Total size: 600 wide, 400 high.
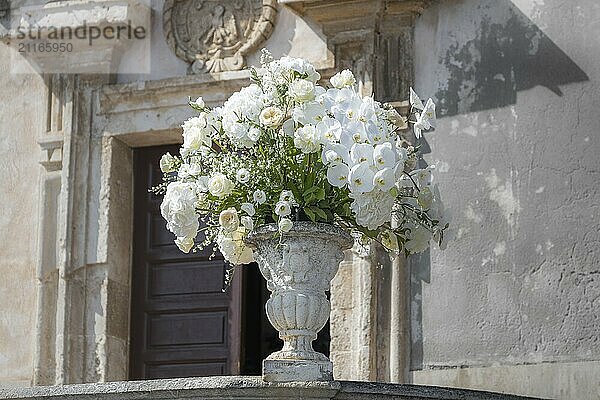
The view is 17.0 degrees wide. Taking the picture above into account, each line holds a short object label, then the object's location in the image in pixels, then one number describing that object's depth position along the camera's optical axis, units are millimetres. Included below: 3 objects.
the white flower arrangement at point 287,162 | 6773
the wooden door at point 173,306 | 10091
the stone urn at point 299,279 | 6746
